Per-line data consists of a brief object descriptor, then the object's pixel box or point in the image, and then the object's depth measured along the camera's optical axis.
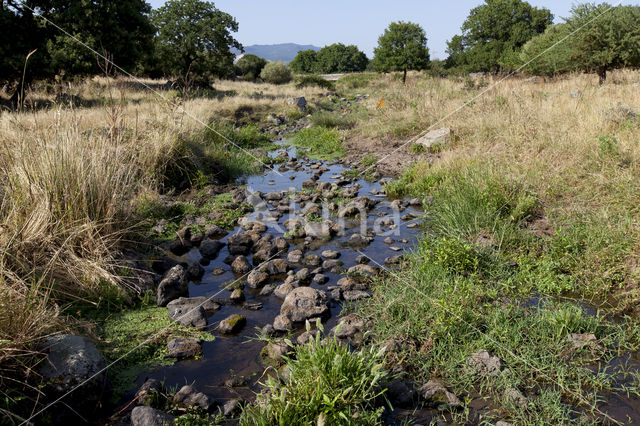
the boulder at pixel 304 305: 3.92
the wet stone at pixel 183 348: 3.46
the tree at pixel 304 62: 67.19
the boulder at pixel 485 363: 3.08
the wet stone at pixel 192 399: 2.85
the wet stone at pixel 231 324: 3.80
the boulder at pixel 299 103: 19.45
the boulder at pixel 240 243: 5.50
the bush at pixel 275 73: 39.62
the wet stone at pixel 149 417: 2.65
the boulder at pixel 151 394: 2.87
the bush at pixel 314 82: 32.00
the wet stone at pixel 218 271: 4.99
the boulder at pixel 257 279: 4.64
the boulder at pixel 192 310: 3.87
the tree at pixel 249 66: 43.31
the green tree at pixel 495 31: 34.25
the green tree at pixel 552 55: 14.33
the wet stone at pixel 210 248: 5.50
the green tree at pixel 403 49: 34.28
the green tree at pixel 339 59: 65.44
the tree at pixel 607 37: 12.80
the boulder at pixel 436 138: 9.40
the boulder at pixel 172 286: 4.24
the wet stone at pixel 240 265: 5.00
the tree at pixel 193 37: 24.36
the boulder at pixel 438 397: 2.86
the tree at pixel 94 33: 16.06
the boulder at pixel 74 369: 2.78
